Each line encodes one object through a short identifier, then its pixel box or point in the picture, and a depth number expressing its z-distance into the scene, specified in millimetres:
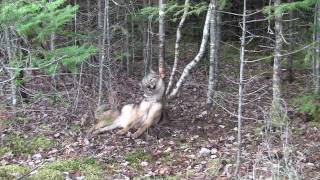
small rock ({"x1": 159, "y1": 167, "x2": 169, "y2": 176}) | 8305
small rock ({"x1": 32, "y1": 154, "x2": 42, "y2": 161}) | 9469
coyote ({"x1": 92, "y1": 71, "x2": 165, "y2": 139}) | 10656
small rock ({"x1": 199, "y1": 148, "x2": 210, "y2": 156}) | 9115
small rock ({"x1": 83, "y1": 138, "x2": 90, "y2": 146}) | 10087
